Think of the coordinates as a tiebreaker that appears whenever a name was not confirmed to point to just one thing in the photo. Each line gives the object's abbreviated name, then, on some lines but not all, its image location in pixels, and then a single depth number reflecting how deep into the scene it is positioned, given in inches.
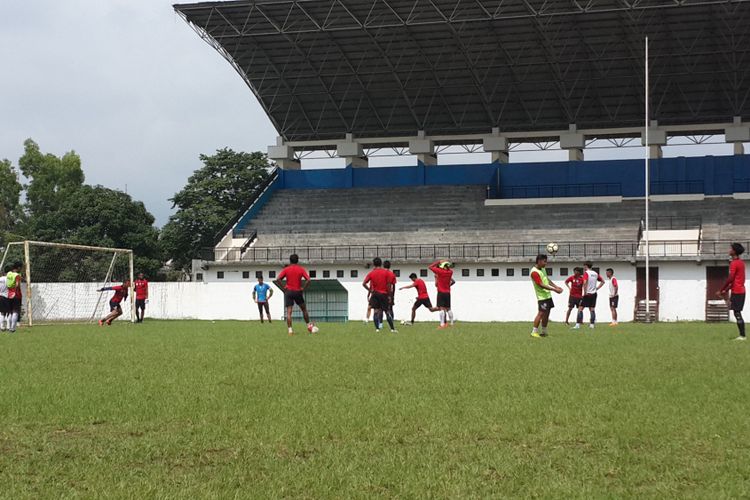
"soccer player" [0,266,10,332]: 1167.0
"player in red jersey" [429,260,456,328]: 1141.9
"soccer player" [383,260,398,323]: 1109.0
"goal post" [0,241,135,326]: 1869.8
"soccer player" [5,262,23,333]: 1163.9
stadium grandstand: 2078.0
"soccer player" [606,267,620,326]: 1338.6
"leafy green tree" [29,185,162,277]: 2928.2
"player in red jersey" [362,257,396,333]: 1103.6
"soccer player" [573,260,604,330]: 1197.3
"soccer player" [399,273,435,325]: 1213.7
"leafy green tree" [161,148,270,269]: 3011.8
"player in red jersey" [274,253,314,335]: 970.0
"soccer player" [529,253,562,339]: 906.7
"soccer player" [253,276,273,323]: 1482.5
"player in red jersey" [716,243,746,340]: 863.7
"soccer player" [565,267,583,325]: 1211.9
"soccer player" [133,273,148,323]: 1535.4
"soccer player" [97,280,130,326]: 1393.9
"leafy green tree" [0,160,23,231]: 3732.8
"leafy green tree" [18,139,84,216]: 3737.7
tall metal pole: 1810.2
